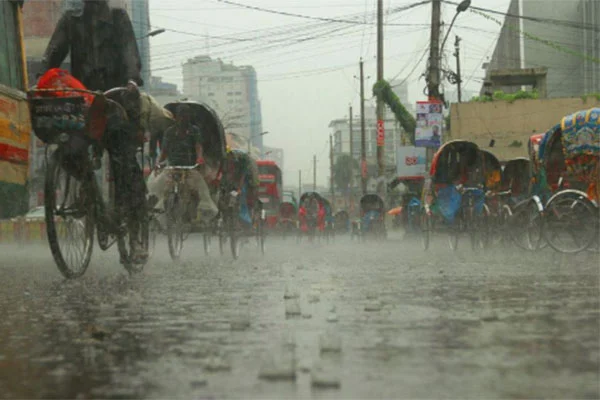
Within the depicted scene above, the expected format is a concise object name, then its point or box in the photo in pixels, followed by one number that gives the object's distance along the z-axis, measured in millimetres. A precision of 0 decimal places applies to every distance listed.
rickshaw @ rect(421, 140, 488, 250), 16188
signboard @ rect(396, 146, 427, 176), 42344
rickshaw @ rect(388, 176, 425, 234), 26078
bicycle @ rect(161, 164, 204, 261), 11266
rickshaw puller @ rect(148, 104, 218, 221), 11648
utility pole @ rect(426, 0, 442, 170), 28078
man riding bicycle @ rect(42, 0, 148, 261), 7668
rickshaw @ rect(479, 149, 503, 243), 15406
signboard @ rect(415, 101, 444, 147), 27406
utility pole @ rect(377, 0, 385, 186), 40688
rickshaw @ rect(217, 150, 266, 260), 13344
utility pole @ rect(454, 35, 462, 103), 57350
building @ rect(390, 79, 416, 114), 162725
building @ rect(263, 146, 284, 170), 184500
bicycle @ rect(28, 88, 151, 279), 6875
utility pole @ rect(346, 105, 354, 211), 84388
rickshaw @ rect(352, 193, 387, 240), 30625
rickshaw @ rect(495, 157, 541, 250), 13406
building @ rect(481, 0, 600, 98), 53219
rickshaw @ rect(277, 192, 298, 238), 35375
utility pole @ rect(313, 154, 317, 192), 134750
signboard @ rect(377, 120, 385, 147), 41188
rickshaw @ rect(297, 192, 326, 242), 30297
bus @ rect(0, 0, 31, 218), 9500
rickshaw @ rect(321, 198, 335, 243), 33219
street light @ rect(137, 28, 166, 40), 34938
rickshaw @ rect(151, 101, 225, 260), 11297
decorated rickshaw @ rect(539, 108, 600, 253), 12023
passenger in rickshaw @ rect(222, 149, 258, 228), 14320
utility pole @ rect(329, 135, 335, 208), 105688
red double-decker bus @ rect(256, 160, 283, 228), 41388
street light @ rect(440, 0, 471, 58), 29125
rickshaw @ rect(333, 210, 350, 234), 46238
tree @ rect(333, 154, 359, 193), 126500
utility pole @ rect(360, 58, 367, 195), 52344
